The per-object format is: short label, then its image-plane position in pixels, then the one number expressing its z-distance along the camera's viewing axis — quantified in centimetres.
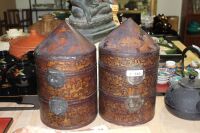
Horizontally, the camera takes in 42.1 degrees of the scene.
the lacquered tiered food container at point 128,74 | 77
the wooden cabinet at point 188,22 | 361
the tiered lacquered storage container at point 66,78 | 75
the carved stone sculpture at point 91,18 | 110
